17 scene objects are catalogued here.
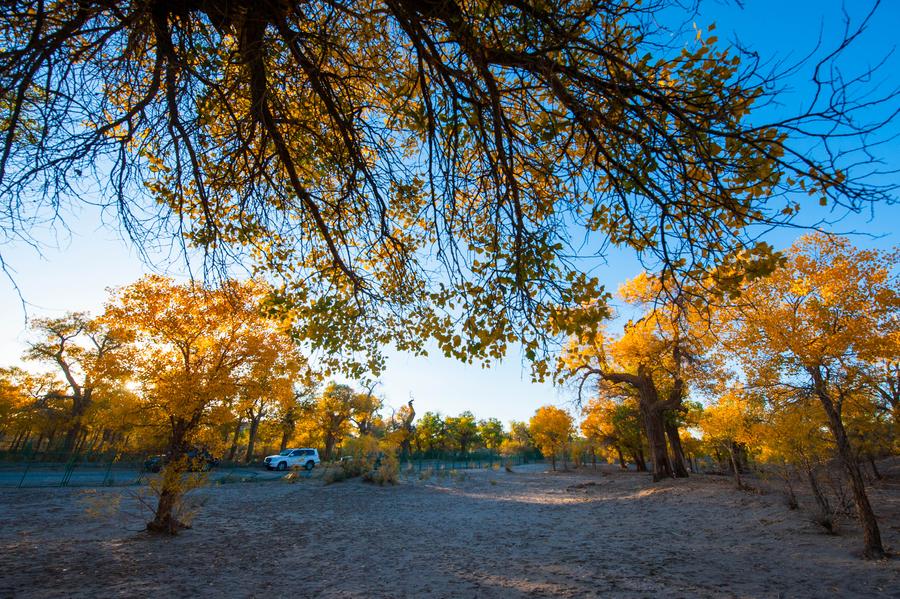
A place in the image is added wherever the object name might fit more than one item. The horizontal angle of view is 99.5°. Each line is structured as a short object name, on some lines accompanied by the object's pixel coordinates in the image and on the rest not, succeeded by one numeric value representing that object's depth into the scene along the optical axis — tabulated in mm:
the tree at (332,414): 36562
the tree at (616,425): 23678
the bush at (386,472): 18203
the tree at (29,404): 26984
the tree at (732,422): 12289
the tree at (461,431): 62162
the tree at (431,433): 59122
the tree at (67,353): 26000
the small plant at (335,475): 18036
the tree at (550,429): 32688
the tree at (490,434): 73312
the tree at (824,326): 7656
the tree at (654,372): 16250
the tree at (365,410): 39672
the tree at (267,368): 9812
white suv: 28484
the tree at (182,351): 8125
